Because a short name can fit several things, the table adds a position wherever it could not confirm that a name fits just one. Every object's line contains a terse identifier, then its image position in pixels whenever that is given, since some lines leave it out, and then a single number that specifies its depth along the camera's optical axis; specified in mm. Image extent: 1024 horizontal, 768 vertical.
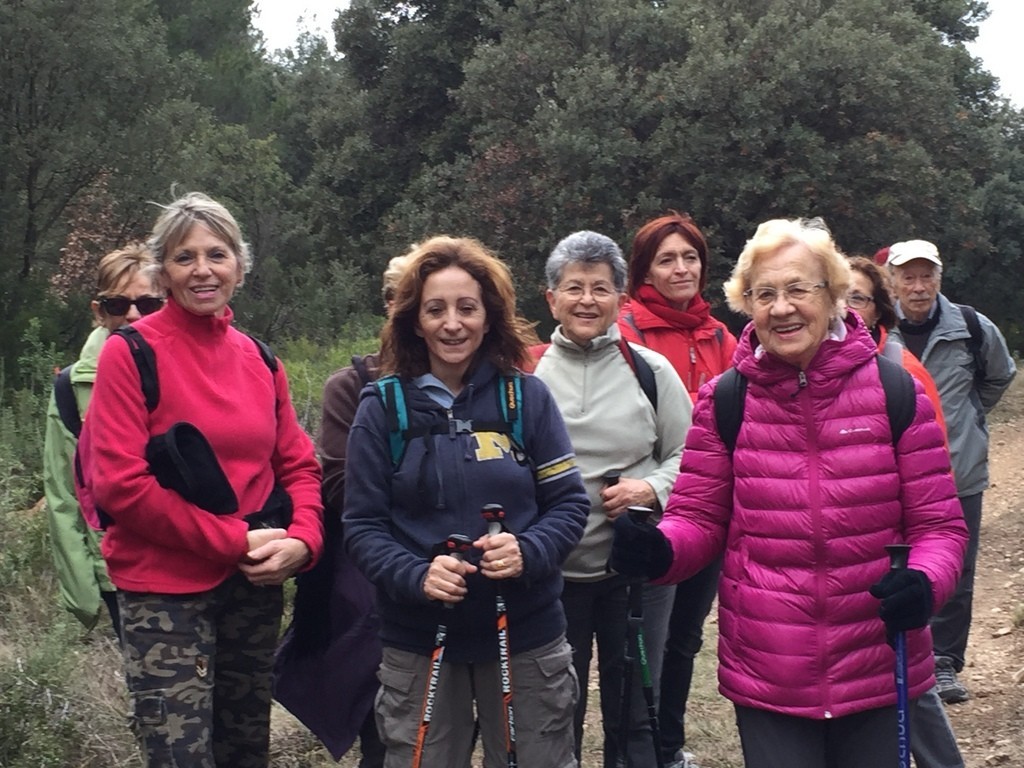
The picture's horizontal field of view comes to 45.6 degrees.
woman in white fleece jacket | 4113
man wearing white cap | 5715
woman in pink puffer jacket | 2996
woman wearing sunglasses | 4254
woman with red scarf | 4738
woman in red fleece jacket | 3412
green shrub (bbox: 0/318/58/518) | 6569
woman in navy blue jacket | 3312
